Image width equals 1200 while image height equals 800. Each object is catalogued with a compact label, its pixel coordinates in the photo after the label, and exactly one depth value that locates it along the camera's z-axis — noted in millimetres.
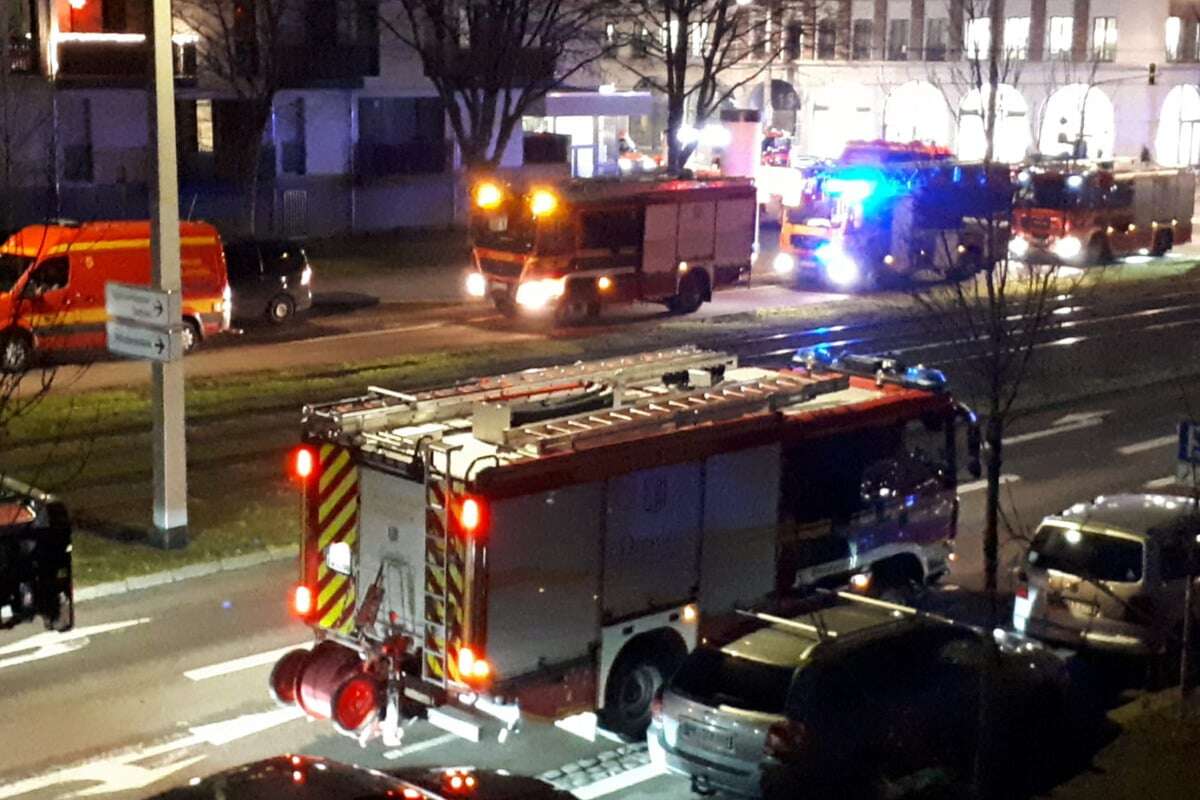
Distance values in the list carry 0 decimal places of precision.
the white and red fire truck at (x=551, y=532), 11250
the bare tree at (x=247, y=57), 45156
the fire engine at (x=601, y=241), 32969
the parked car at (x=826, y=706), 10594
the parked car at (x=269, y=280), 32656
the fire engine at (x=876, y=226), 40750
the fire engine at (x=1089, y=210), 46938
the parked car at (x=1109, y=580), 13930
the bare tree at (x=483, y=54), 45781
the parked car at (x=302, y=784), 7535
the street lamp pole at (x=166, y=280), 16609
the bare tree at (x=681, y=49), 48156
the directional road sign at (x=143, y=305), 16672
